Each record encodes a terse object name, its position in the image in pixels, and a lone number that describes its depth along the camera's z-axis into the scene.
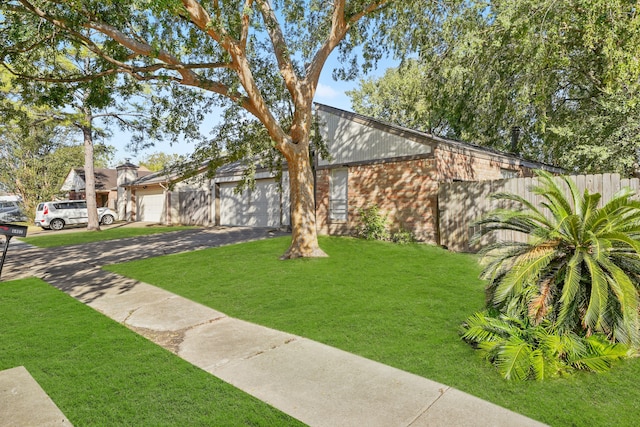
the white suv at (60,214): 22.52
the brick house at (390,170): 11.59
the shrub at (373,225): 12.42
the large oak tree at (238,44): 7.73
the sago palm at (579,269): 3.68
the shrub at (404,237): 11.73
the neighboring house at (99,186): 33.31
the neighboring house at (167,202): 22.25
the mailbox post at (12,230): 5.27
